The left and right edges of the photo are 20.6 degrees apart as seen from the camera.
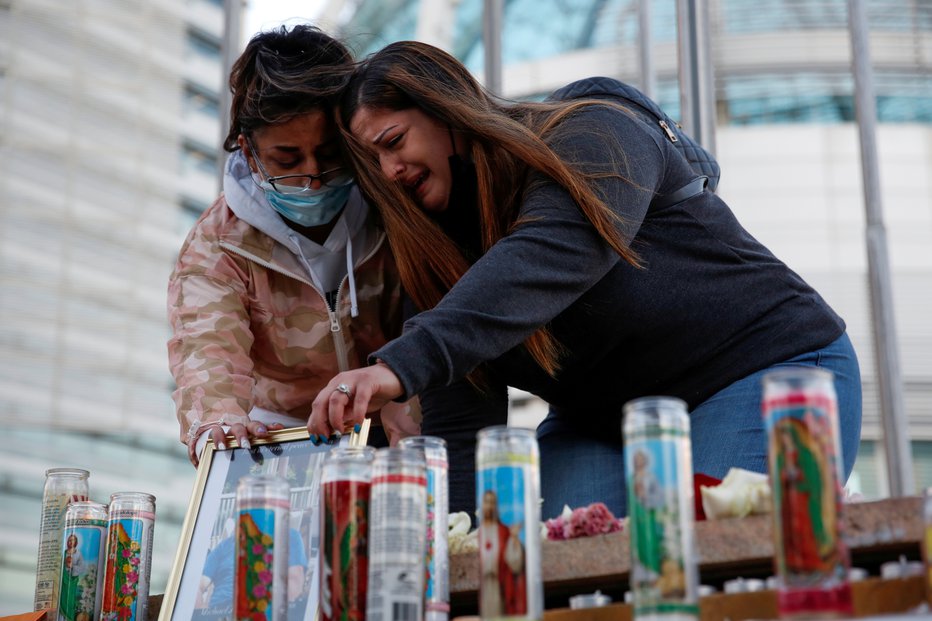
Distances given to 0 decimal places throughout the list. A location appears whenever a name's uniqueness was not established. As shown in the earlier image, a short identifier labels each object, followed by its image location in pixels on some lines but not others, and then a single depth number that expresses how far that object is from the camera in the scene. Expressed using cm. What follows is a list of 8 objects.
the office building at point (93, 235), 1260
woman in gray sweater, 285
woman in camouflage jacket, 330
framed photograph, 286
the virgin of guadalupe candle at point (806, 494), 222
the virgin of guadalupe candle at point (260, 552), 252
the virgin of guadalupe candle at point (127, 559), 289
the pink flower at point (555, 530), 260
